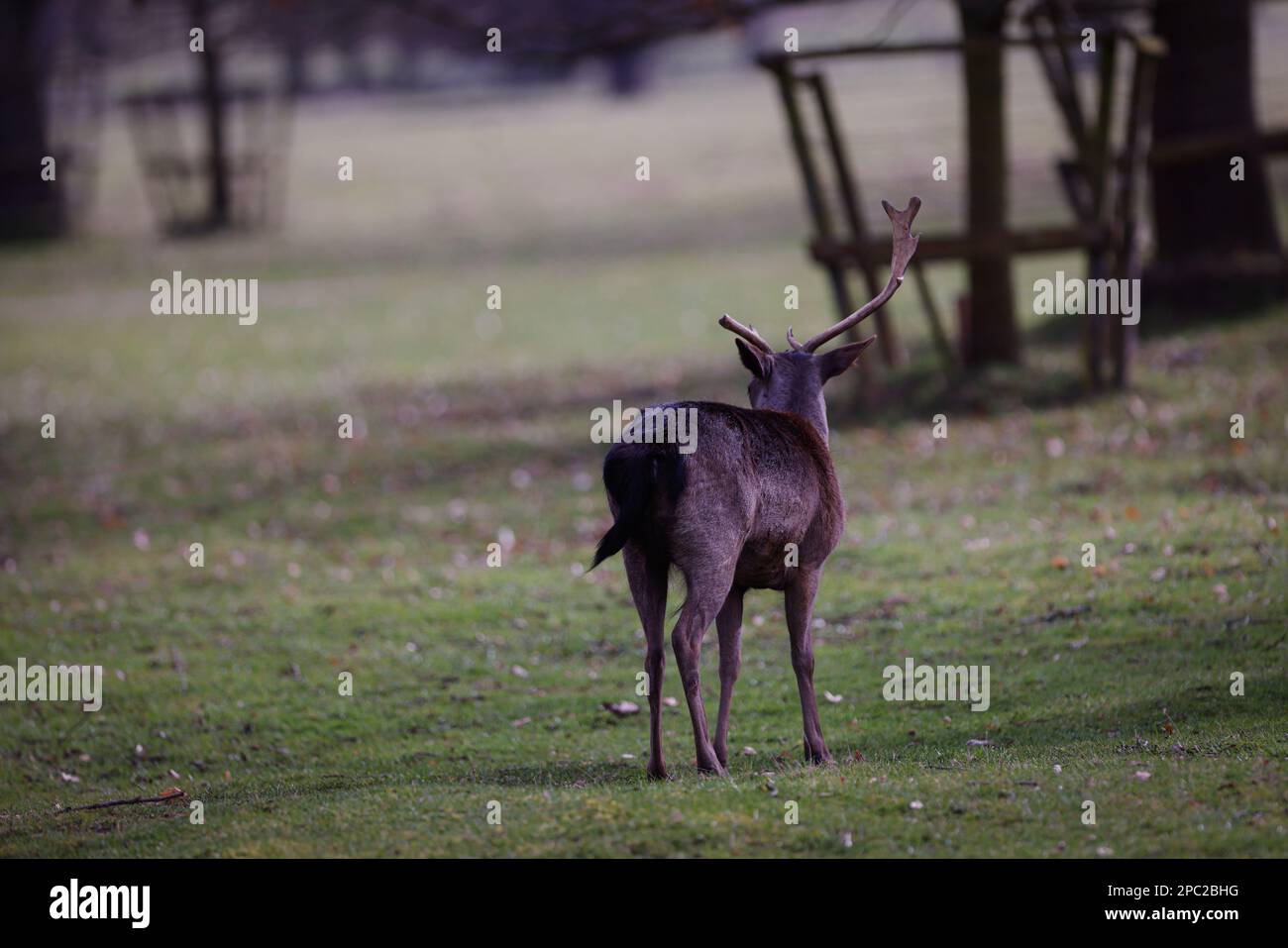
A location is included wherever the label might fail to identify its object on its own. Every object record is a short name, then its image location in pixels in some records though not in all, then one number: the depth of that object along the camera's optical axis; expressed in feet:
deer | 24.80
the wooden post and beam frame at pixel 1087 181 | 50.55
